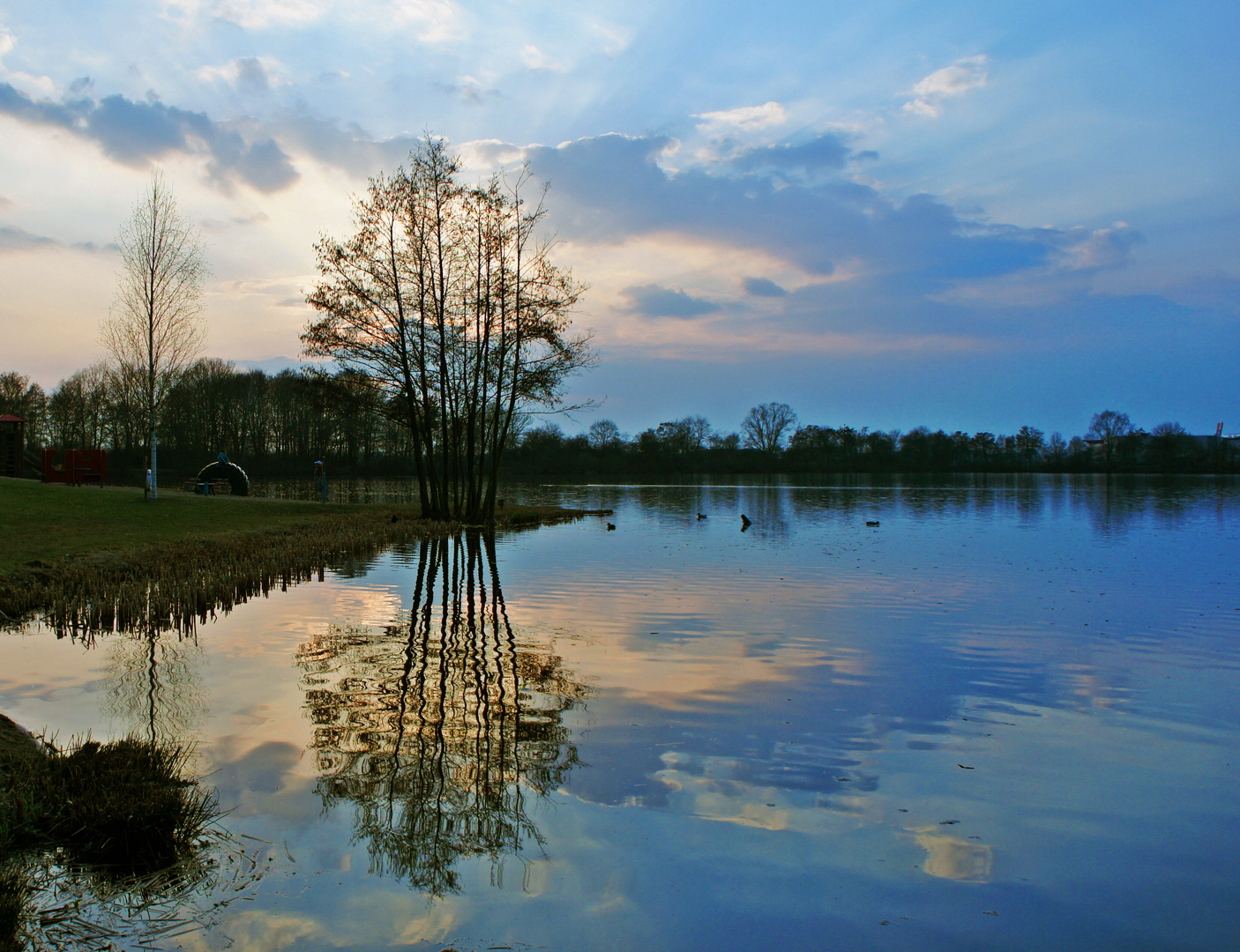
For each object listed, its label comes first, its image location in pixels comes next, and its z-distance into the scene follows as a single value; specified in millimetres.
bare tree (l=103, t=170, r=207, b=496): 30922
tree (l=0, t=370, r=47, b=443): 85688
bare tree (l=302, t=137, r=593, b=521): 31484
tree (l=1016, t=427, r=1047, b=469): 151375
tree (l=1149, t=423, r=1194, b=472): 133062
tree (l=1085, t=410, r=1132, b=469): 145125
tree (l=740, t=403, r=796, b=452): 155125
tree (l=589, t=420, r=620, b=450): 141625
